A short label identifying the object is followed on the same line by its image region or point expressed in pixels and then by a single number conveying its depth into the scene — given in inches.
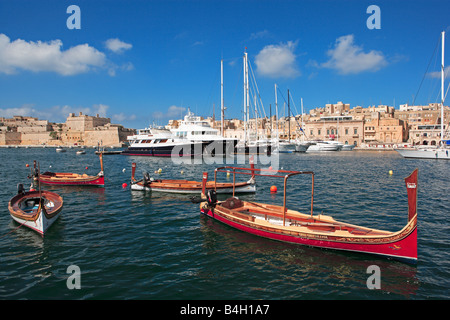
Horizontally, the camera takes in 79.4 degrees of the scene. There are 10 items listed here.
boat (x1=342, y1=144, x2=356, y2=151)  3316.9
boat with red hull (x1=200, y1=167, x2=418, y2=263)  355.6
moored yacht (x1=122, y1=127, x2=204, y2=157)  2160.4
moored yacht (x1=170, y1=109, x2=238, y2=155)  2134.6
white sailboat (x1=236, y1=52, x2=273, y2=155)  2012.8
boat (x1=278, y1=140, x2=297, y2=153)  2931.8
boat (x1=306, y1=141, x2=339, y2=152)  3083.2
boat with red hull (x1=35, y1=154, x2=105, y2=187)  925.8
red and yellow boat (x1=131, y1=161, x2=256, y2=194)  802.4
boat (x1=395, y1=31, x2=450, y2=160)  1790.5
